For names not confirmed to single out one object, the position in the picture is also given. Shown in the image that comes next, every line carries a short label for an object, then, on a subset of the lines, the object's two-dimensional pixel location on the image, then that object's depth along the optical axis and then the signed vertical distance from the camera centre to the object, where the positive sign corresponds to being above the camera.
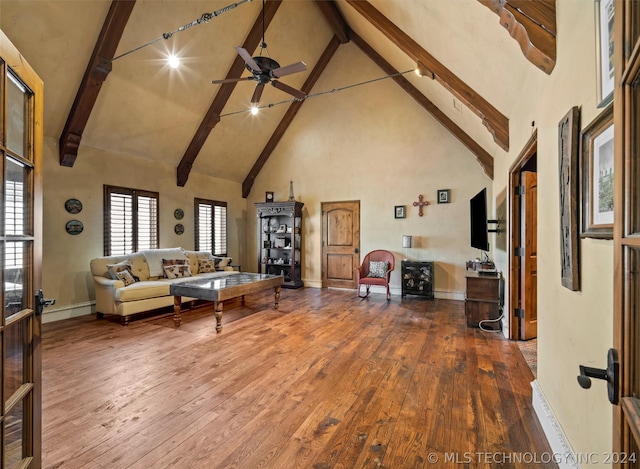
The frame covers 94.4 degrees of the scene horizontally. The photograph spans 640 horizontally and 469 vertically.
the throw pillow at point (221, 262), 6.51 -0.60
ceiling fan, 3.62 +2.08
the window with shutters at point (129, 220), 5.37 +0.29
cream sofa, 4.41 -0.79
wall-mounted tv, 4.12 +0.18
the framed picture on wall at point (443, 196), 6.05 +0.79
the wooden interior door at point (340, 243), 7.02 -0.21
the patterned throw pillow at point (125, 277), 4.67 -0.66
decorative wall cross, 6.26 +0.65
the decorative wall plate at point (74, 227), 4.82 +0.15
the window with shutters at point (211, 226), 7.13 +0.23
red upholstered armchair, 6.01 -0.74
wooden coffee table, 4.03 -0.77
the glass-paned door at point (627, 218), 0.67 +0.04
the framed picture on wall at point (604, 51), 1.00 +0.64
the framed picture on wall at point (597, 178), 1.12 +0.23
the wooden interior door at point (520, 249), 3.47 -0.18
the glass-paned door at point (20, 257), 1.20 -0.09
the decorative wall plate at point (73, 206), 4.81 +0.50
